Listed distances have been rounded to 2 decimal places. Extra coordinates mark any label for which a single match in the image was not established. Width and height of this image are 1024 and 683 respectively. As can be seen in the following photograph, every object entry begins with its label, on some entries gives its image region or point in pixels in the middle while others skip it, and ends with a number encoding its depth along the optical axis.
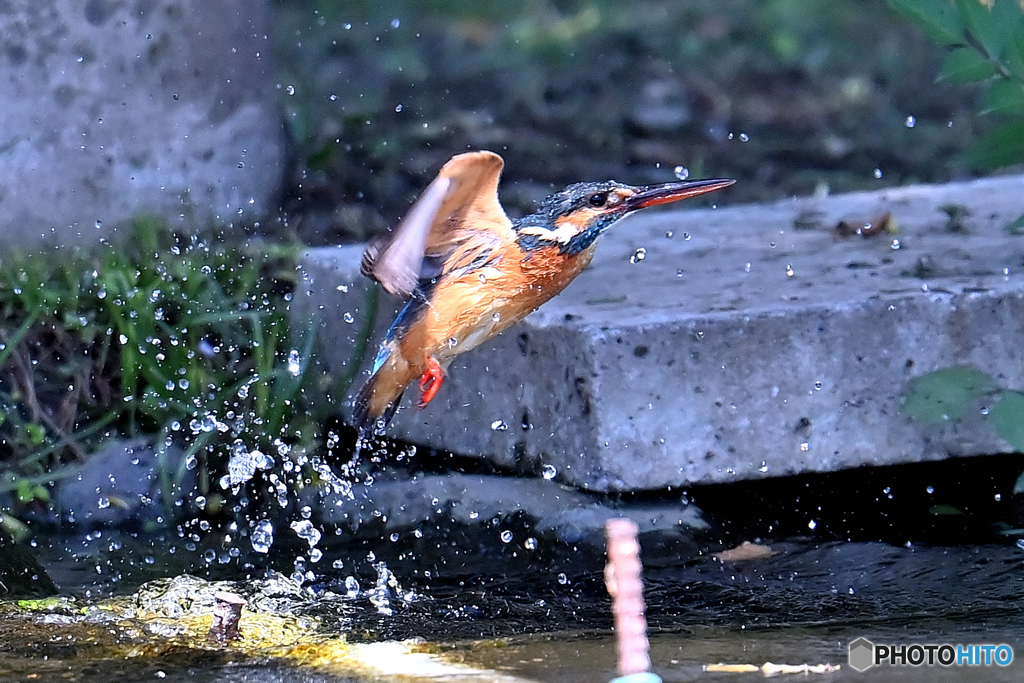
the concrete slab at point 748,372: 6.48
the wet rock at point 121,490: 7.52
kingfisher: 5.80
